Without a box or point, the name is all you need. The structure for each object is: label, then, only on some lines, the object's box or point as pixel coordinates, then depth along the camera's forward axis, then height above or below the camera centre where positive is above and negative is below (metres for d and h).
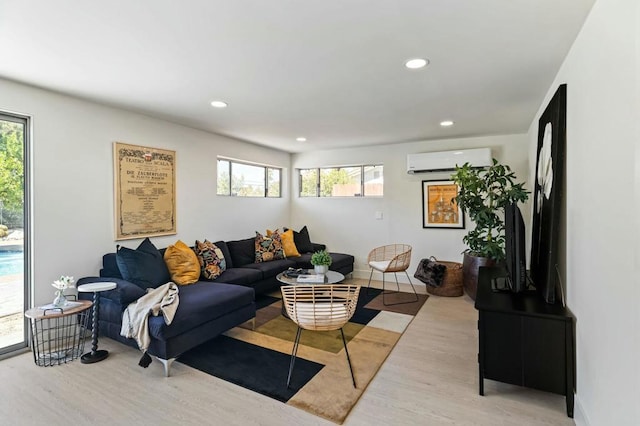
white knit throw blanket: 2.56 -0.82
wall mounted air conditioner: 4.82 +0.79
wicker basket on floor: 4.75 -1.08
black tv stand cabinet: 2.07 -0.90
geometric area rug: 2.29 -1.29
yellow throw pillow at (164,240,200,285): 3.62 -0.60
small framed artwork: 5.19 +0.07
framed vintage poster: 3.61 +0.25
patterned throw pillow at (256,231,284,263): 5.10 -0.59
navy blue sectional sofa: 2.57 -0.90
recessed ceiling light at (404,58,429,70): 2.42 +1.13
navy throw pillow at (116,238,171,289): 3.11 -0.55
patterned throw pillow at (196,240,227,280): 3.97 -0.61
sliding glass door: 2.84 -0.17
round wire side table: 2.63 -1.14
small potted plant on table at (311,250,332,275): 3.94 -0.63
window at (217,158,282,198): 5.17 +0.57
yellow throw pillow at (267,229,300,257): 5.55 -0.57
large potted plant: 4.14 -0.09
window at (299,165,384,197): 5.92 +0.57
